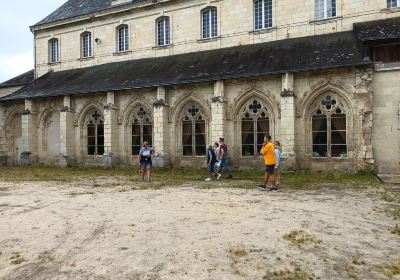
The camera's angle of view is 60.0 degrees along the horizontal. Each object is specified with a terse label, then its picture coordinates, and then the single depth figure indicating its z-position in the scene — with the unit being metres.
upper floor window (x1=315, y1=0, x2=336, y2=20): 16.34
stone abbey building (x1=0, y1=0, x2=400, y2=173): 13.96
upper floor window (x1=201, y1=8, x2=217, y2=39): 18.81
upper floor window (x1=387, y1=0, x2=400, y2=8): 15.20
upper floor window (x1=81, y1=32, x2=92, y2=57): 22.20
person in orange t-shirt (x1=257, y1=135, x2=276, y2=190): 9.80
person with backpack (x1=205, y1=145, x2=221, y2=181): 12.73
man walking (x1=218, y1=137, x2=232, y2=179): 12.86
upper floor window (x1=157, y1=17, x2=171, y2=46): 19.89
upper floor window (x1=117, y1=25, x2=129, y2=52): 21.03
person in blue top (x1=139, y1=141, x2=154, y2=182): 12.48
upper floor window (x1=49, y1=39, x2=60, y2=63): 23.38
